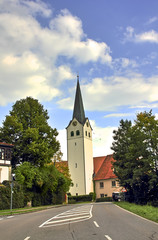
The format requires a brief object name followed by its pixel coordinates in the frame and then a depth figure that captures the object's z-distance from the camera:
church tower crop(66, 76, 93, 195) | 70.94
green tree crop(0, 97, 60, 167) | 41.50
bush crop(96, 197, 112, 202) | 61.56
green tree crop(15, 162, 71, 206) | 37.41
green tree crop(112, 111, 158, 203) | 31.80
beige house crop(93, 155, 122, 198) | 69.44
